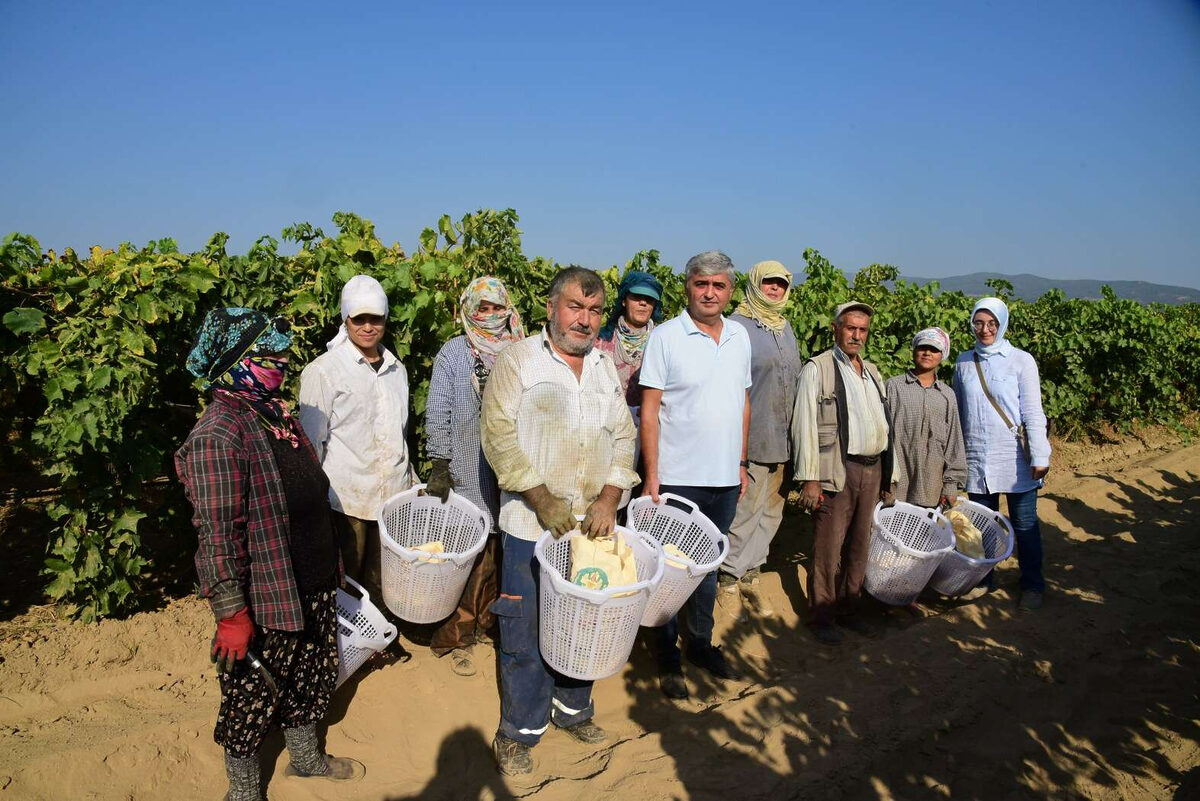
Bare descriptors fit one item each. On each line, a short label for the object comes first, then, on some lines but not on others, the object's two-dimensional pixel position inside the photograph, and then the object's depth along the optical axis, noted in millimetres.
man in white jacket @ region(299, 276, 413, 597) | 3340
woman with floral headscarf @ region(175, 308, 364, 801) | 2396
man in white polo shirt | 3584
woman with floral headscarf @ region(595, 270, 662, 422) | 4211
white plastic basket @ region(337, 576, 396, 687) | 3117
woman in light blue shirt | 4859
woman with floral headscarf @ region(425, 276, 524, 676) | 3650
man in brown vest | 4145
